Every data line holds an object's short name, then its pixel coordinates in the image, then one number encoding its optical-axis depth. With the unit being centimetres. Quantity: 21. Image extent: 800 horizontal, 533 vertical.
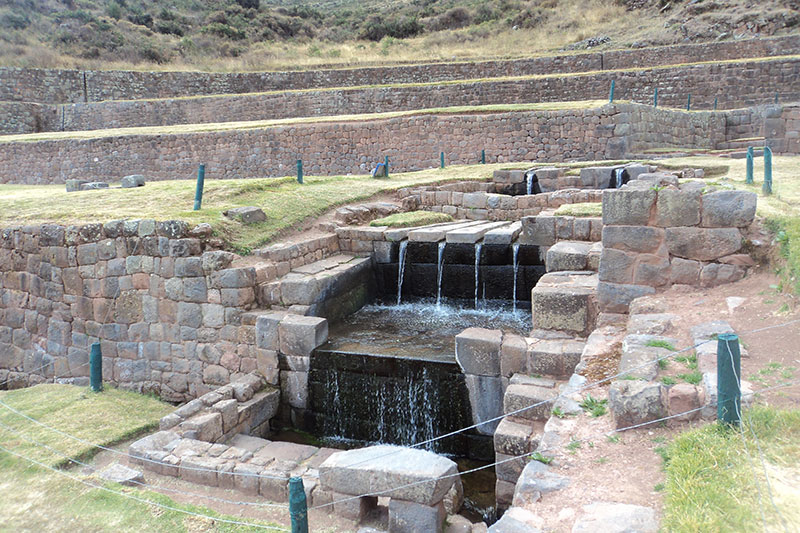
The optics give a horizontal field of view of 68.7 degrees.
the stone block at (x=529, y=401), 538
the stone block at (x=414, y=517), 433
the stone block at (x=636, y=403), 366
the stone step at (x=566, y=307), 626
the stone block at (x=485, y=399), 639
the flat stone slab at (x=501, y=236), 918
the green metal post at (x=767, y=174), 763
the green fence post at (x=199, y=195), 938
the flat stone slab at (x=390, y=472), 430
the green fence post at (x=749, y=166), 832
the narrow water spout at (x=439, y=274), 941
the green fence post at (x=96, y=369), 778
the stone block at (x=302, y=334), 753
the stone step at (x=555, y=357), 573
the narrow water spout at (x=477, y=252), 922
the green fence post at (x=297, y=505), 360
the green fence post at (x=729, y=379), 322
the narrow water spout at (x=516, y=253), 910
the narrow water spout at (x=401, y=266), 968
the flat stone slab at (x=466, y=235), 922
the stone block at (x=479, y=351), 629
